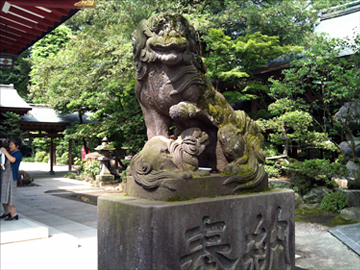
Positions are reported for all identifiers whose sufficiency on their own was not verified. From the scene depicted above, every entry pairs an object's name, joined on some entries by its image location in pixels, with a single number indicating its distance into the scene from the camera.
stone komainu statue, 2.82
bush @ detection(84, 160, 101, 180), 15.40
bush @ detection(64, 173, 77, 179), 17.55
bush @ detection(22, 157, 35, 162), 33.91
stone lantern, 14.33
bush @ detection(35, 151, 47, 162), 32.88
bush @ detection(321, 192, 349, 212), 8.02
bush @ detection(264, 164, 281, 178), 8.72
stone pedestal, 2.44
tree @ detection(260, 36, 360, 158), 7.26
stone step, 5.12
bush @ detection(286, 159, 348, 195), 8.05
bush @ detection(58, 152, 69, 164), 29.03
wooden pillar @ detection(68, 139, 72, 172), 19.88
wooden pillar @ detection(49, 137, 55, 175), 19.27
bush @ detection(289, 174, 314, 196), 9.09
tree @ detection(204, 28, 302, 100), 9.06
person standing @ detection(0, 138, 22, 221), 5.91
